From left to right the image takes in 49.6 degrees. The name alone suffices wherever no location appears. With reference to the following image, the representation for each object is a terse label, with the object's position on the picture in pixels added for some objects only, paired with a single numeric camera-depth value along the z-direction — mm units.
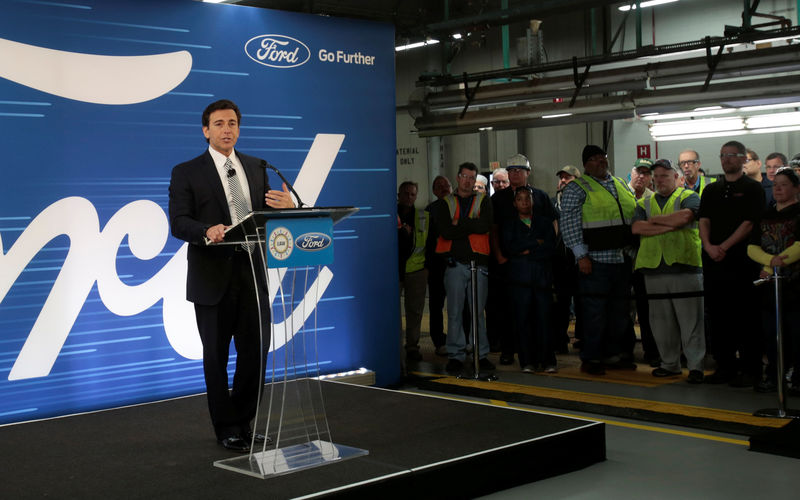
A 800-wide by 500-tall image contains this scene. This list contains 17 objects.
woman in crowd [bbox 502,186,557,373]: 6703
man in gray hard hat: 6805
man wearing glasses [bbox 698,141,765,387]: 5875
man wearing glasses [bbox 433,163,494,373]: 6641
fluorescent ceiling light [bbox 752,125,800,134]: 8724
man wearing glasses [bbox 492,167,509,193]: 7859
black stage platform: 3445
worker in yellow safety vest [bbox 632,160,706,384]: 6246
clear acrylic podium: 3461
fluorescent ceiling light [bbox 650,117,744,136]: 8766
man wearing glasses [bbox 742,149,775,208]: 7617
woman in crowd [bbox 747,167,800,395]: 5461
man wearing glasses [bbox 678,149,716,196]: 7160
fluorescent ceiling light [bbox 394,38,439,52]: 13348
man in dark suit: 3893
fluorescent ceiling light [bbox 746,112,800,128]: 8109
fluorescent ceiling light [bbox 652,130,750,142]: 9183
